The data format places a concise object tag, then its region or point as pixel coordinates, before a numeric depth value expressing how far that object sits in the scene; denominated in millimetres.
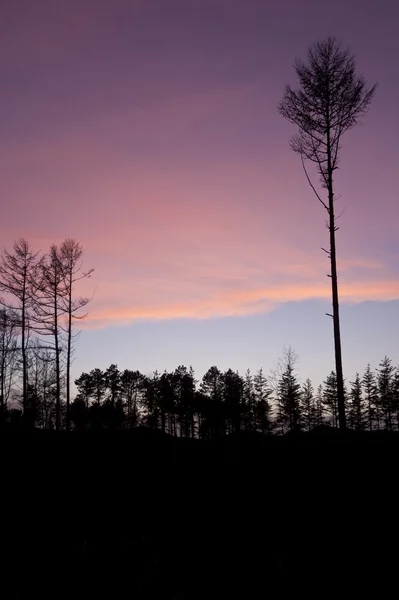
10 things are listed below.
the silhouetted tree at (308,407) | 83819
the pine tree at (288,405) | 66688
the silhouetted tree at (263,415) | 68688
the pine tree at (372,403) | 81938
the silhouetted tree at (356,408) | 80250
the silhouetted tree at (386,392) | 75375
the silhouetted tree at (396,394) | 72019
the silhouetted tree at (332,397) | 76438
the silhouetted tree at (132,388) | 77062
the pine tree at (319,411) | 87106
